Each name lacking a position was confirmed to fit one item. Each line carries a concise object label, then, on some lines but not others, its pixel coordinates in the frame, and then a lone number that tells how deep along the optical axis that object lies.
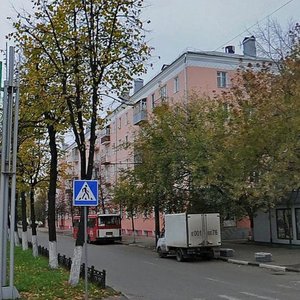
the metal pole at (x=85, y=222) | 11.70
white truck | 24.73
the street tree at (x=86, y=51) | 14.52
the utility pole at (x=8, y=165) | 11.00
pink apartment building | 41.75
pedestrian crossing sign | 11.45
